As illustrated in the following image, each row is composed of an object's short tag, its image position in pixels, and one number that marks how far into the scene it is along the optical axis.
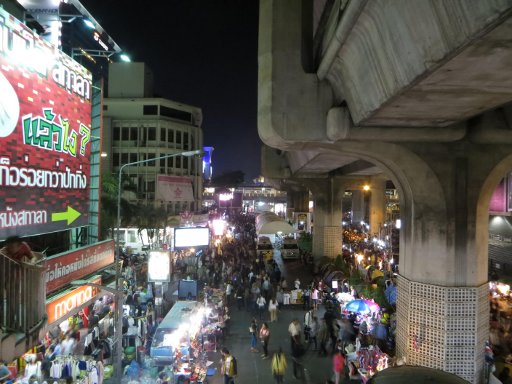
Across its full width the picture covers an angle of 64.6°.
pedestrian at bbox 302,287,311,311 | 19.42
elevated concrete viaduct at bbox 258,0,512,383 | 8.58
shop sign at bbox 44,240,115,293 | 8.36
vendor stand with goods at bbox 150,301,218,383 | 11.42
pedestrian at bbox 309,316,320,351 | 14.57
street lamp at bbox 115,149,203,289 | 11.86
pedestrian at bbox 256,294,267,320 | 17.72
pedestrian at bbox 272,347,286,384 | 11.18
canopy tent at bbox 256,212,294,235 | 30.34
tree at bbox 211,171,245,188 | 98.94
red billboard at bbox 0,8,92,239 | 7.94
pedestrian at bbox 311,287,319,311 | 19.43
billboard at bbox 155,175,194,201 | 37.50
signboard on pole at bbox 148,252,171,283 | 17.03
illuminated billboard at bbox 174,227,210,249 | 23.64
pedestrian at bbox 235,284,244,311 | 19.55
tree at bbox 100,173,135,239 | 25.84
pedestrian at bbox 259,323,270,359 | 13.62
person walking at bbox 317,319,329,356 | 14.10
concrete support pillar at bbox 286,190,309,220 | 57.90
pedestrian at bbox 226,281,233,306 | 19.61
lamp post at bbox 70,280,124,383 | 10.62
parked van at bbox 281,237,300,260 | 34.44
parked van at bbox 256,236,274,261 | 29.90
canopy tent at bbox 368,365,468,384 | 6.43
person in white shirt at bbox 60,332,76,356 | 11.91
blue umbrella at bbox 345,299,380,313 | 15.03
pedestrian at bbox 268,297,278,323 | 17.33
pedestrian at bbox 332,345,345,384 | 11.36
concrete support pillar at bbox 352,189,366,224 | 51.57
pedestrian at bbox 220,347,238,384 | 11.09
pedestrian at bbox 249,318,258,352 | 14.26
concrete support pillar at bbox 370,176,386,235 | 35.67
